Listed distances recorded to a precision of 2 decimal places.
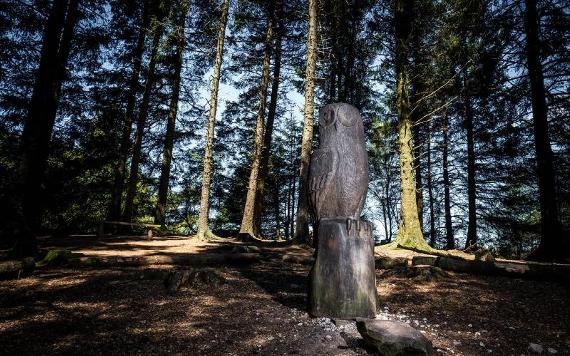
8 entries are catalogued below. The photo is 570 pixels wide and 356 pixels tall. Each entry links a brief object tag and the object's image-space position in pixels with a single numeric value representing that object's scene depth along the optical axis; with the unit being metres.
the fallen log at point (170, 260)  7.33
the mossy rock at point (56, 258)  7.31
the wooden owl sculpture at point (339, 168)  4.43
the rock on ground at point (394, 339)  2.96
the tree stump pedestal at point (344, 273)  4.03
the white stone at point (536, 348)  3.39
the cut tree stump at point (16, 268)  6.09
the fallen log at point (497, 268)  6.51
